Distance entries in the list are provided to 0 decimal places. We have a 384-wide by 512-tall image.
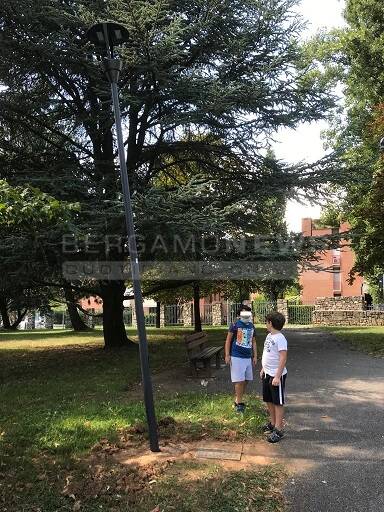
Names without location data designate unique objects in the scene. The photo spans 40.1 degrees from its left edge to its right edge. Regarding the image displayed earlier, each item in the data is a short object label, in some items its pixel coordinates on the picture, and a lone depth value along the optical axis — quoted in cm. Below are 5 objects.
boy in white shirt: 625
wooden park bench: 1056
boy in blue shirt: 733
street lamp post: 603
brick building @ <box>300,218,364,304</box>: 6175
